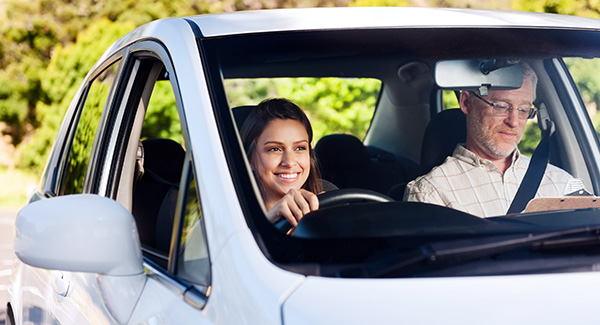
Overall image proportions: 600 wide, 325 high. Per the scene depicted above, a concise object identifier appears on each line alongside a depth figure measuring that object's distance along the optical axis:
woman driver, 2.47
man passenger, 2.68
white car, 1.41
